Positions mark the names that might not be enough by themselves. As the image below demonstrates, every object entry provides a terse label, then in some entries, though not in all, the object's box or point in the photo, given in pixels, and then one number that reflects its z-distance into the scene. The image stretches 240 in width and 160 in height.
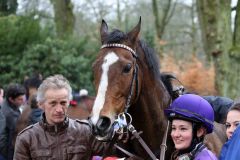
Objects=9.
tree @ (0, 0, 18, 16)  27.04
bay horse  5.41
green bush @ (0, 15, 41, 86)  21.43
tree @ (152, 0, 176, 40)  33.66
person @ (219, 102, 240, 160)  3.31
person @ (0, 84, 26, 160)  9.34
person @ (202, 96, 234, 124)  7.46
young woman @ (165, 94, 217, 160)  4.50
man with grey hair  5.10
